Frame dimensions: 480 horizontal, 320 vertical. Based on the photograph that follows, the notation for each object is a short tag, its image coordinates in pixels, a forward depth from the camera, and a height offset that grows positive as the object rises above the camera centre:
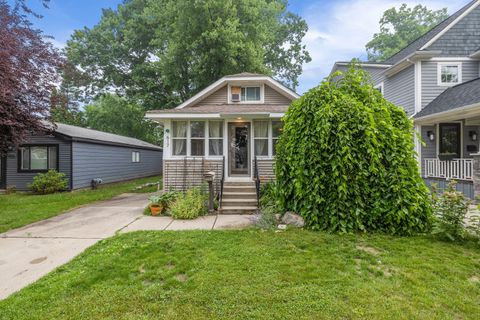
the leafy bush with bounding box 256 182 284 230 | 5.59 -1.31
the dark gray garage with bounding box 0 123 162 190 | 11.41 +0.09
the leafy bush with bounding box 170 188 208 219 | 6.48 -1.31
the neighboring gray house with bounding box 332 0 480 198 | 9.13 +3.21
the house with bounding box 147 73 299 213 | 8.50 +0.65
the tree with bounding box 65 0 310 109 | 14.34 +8.50
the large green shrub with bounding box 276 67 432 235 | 4.76 -0.20
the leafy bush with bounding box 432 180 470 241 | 4.31 -1.02
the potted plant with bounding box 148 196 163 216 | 6.96 -1.39
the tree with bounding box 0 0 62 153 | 8.19 +3.31
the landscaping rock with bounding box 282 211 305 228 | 5.30 -1.37
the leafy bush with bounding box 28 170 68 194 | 10.75 -1.04
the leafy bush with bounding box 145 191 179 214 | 7.12 -1.24
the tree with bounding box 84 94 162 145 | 24.33 +4.55
